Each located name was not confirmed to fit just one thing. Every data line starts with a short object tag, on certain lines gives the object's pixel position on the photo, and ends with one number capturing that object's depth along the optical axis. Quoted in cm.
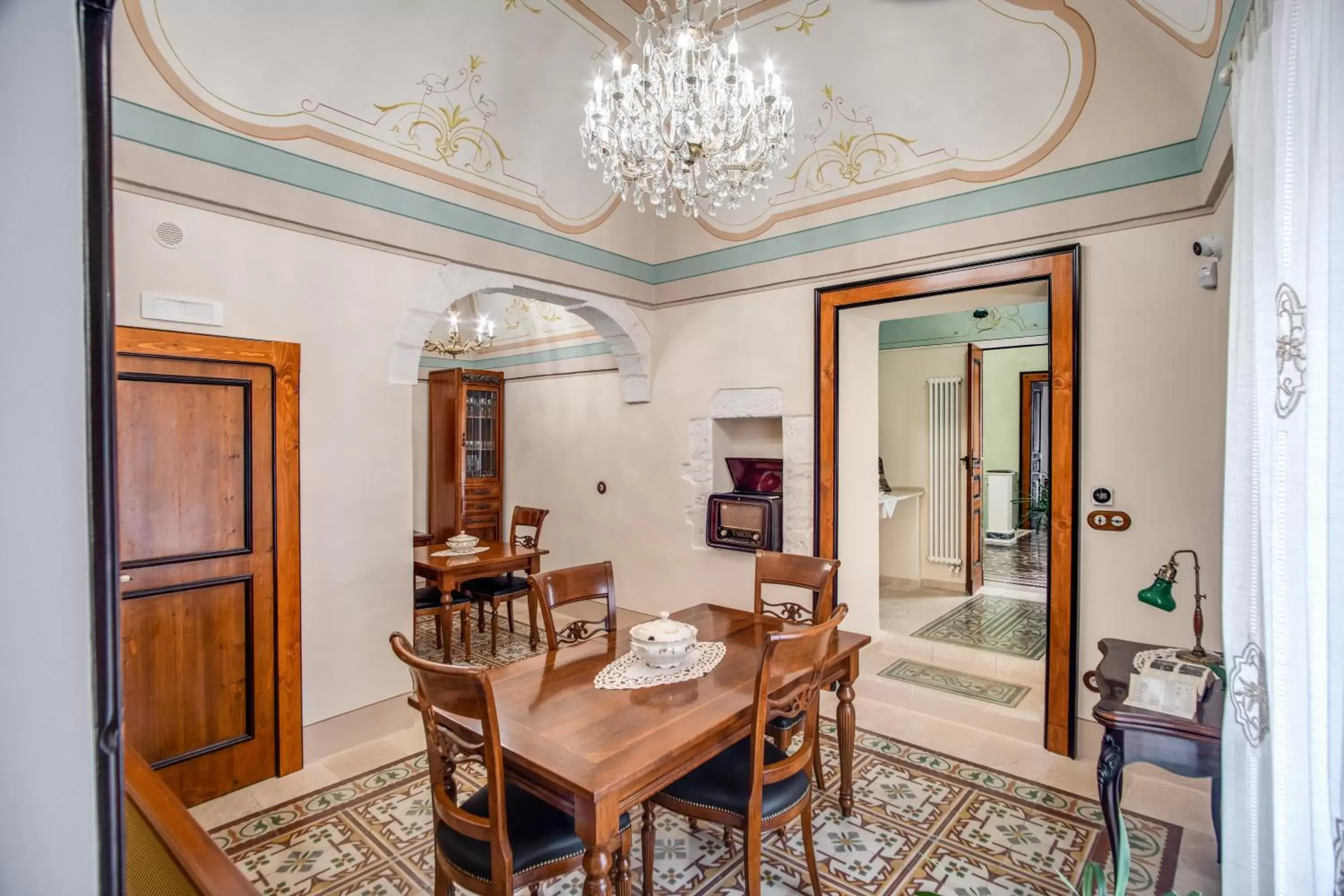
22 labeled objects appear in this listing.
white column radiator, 592
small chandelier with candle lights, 555
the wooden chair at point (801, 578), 265
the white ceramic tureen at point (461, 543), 436
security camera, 251
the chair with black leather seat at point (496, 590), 432
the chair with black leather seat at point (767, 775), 172
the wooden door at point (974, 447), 543
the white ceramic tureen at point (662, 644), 212
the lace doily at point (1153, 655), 213
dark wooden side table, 180
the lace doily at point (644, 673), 202
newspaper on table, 186
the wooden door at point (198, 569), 249
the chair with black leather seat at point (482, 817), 147
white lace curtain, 98
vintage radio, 408
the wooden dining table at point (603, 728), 147
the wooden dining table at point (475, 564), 389
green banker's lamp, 209
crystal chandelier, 222
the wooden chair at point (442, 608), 395
